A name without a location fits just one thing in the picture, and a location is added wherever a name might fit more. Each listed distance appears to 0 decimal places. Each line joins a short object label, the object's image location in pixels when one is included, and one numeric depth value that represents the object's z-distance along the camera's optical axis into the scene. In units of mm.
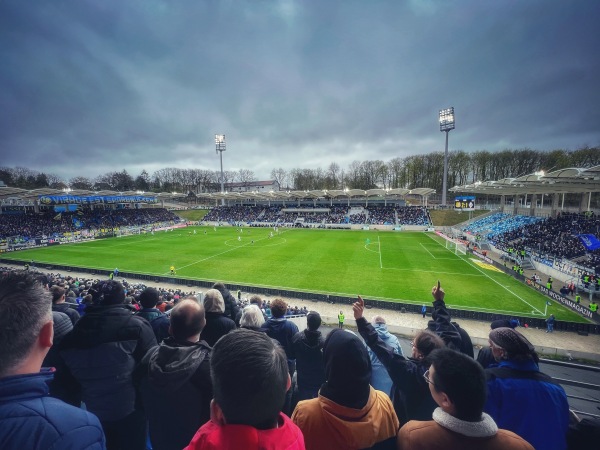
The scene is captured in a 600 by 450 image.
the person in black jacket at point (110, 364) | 2994
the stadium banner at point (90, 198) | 48909
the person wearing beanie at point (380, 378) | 3848
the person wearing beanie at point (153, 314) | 4355
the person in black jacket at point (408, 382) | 2934
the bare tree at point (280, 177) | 113375
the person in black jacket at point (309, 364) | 3828
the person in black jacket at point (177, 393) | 2334
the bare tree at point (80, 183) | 95500
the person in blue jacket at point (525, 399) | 2615
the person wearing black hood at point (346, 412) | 2043
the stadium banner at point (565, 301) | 15984
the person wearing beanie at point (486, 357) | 4025
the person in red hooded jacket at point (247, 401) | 1365
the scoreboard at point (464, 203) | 46331
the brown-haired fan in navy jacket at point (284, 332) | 4657
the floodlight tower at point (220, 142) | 81375
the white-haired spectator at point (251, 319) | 4188
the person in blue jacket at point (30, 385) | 1229
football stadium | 1502
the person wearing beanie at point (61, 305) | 5311
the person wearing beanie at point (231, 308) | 6312
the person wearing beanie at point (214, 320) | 4094
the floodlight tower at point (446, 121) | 61281
